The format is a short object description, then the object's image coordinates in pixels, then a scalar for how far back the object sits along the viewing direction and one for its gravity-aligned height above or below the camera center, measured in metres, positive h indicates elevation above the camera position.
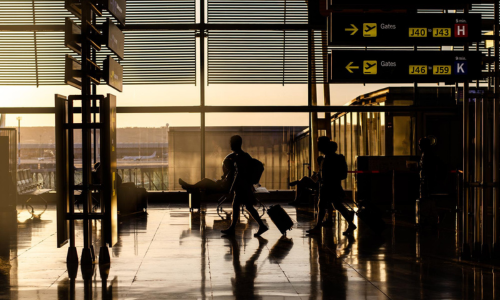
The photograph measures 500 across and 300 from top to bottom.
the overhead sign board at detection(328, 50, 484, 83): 8.11 +1.07
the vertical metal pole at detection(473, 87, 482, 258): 7.21 -0.41
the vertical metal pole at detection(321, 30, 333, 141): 14.45 +1.79
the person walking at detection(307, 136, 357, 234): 9.42 -0.52
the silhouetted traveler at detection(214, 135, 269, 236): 9.23 -0.54
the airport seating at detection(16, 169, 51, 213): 12.62 -0.85
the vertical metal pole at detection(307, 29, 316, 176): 14.38 +1.61
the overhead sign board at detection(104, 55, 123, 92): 6.98 +0.90
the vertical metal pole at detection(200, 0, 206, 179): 14.17 +2.03
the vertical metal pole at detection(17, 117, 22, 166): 14.38 +0.21
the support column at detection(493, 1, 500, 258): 7.30 -0.02
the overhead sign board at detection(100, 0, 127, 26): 6.86 +1.67
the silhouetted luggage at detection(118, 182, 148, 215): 12.24 -1.05
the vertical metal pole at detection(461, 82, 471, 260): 7.21 -0.45
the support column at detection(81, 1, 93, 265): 6.89 +0.19
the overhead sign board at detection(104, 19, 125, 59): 6.94 +1.33
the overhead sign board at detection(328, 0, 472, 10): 7.87 +1.87
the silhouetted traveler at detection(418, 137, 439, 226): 10.05 -0.62
